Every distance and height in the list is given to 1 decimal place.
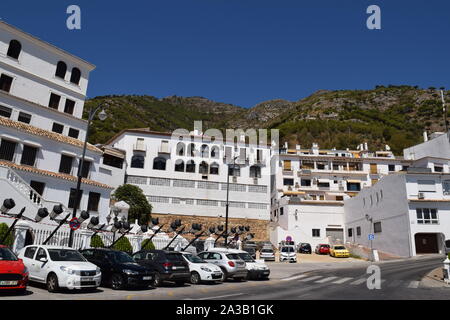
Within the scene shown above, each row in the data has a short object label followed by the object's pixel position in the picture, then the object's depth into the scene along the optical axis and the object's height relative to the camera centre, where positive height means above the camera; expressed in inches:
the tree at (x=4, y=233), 647.6 -2.4
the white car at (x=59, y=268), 472.7 -43.3
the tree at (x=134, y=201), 1749.5 +198.6
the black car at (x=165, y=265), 611.8 -40.9
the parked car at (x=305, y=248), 1800.0 +2.7
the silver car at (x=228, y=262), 718.5 -36.5
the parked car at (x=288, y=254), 1381.6 -24.0
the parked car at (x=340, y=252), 1624.0 -6.2
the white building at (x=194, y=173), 2068.2 +424.9
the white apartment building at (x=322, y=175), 2365.9 +529.2
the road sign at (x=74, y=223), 642.8 +25.0
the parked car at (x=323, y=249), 1785.2 +3.5
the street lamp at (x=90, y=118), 684.4 +253.6
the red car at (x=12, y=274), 417.1 -47.8
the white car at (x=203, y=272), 653.9 -52.3
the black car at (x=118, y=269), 538.3 -46.4
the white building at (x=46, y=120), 1118.4 +438.3
